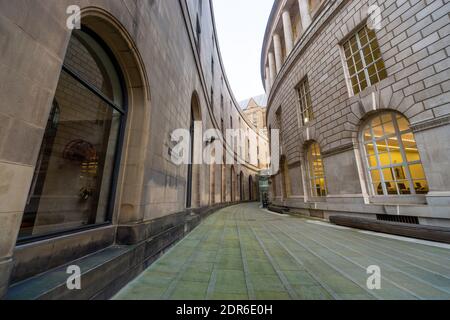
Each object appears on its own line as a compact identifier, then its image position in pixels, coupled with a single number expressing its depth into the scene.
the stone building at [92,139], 1.48
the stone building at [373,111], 5.12
